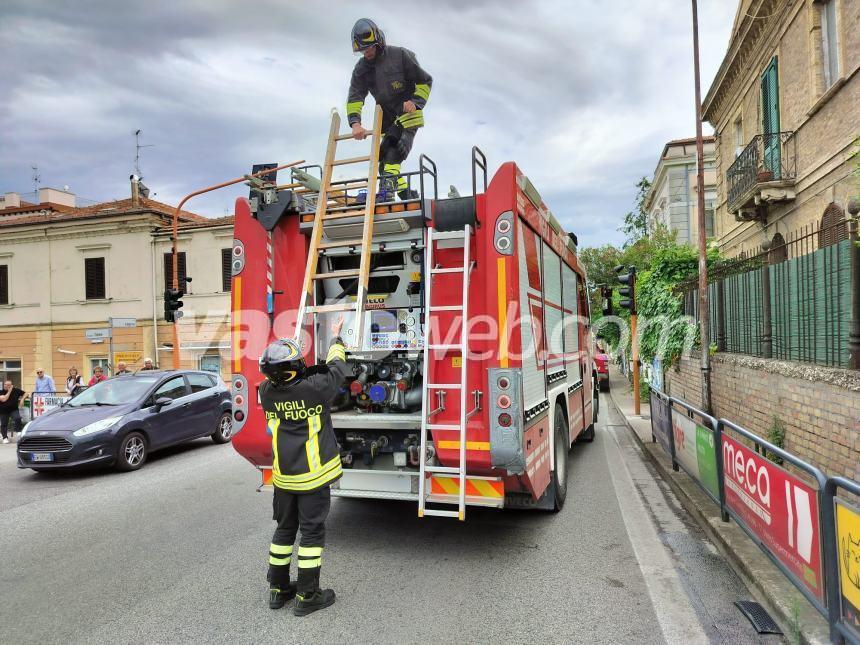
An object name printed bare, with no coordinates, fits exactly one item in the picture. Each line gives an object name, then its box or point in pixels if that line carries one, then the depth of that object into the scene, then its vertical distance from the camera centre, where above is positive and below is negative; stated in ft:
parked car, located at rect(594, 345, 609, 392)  66.07 -3.72
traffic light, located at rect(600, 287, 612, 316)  38.77 +2.18
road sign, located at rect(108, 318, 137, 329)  51.01 +1.75
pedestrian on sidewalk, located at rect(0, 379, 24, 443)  44.93 -4.71
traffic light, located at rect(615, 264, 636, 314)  43.91 +3.08
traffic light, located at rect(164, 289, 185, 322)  47.14 +3.05
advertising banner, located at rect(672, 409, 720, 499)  18.33 -4.03
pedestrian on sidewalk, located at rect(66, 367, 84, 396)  52.27 -3.37
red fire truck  15.33 +0.41
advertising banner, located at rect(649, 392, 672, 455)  25.64 -4.02
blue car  28.48 -4.07
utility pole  32.74 +0.86
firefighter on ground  13.32 -2.79
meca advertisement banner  11.06 -3.87
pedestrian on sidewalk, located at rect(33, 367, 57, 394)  49.96 -3.28
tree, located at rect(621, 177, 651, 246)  128.88 +23.18
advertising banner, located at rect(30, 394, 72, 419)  50.03 -4.81
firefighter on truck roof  20.61 +8.45
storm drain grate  11.71 -5.80
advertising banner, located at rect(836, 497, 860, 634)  9.34 -3.65
